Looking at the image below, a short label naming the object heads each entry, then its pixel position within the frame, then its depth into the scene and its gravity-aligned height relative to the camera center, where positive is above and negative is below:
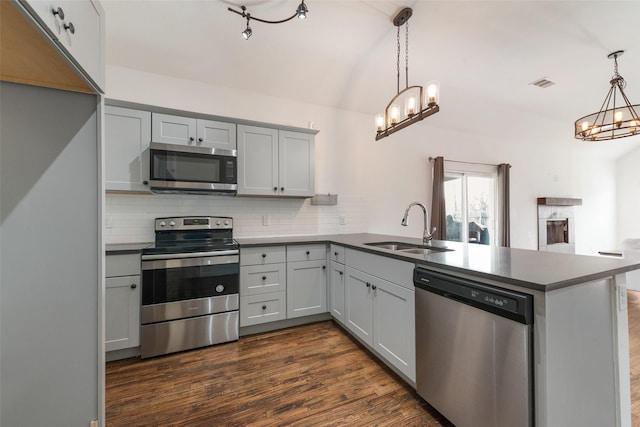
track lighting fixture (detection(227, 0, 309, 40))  2.02 +1.70
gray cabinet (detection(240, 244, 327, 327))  2.59 -0.70
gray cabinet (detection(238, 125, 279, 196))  2.81 +0.62
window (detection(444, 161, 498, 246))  4.50 +0.24
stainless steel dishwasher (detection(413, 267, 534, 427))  1.10 -0.68
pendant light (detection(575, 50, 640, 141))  2.76 +1.12
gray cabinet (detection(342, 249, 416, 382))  1.75 -0.72
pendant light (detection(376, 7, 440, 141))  1.82 +0.85
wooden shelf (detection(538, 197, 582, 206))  5.28 +0.28
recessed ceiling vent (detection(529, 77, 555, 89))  3.33 +1.73
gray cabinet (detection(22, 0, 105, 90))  0.71 +0.60
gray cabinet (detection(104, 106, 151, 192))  2.33 +0.63
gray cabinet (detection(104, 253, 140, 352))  2.12 -0.70
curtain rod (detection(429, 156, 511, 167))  4.20 +0.94
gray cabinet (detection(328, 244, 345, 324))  2.63 -0.71
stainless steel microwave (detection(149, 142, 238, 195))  2.39 +0.46
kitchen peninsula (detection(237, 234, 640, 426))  1.07 -0.52
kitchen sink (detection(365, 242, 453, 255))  2.26 -0.30
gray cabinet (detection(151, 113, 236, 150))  2.49 +0.86
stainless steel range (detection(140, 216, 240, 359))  2.21 -0.67
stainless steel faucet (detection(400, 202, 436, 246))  2.38 -0.20
